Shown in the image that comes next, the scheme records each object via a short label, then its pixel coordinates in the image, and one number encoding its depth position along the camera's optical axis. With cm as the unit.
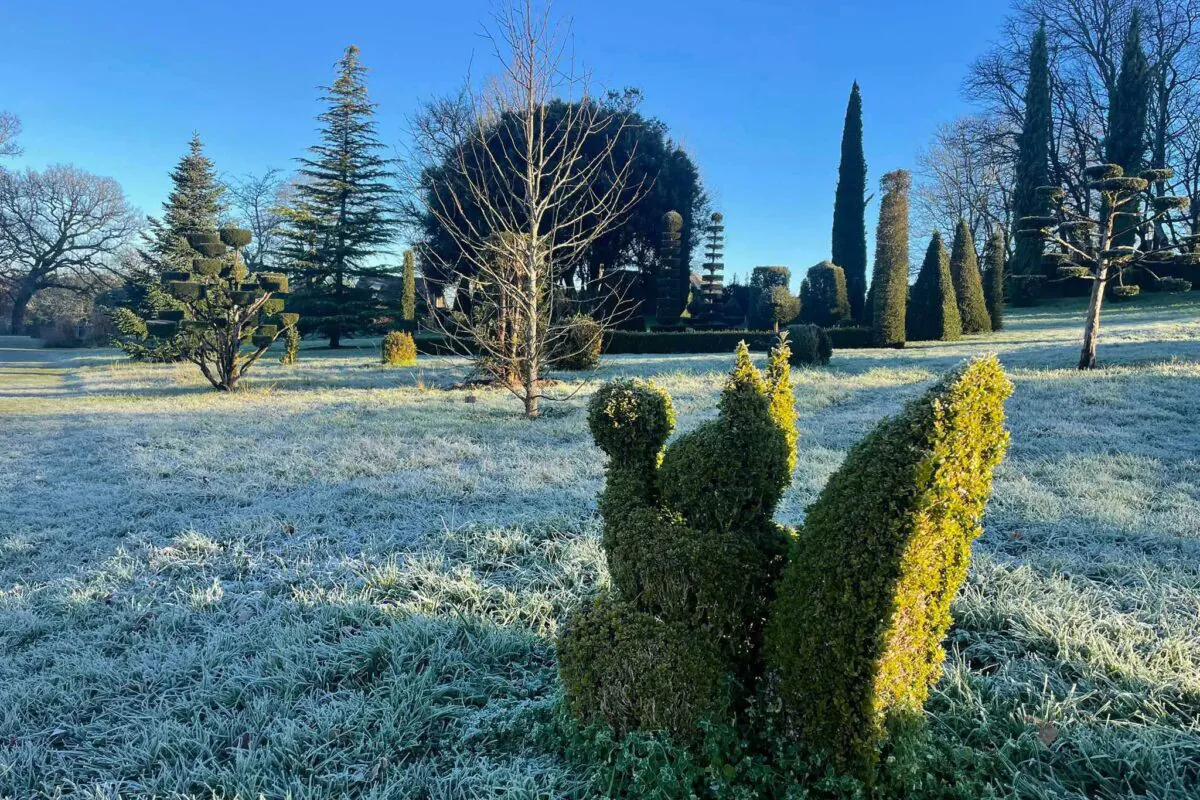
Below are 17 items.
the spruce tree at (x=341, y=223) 2203
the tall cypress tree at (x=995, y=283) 1752
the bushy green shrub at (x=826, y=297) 1923
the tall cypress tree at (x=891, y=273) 1526
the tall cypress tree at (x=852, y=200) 2383
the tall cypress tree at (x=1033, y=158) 2338
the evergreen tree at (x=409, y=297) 2177
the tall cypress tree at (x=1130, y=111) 2227
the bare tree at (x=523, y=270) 761
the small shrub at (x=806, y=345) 1173
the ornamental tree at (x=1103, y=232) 892
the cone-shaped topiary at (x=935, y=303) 1530
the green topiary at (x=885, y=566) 141
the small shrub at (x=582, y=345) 1240
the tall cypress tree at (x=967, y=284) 1616
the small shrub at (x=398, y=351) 1481
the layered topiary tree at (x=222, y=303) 1062
